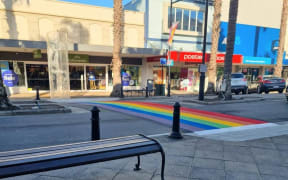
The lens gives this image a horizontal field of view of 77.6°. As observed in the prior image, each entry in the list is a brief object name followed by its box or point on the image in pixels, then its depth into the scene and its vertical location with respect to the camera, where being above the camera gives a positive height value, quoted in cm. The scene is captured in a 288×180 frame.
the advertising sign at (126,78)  1900 -15
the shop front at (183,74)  1989 +41
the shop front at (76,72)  1593 +41
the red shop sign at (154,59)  1714 +182
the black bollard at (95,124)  408 -110
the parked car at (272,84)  1602 -50
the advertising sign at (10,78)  1548 -24
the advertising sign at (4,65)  1542 +87
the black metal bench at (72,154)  192 -97
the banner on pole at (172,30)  1450 +384
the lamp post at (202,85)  1097 -45
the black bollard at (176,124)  444 -119
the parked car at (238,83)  1580 -44
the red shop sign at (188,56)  1694 +202
